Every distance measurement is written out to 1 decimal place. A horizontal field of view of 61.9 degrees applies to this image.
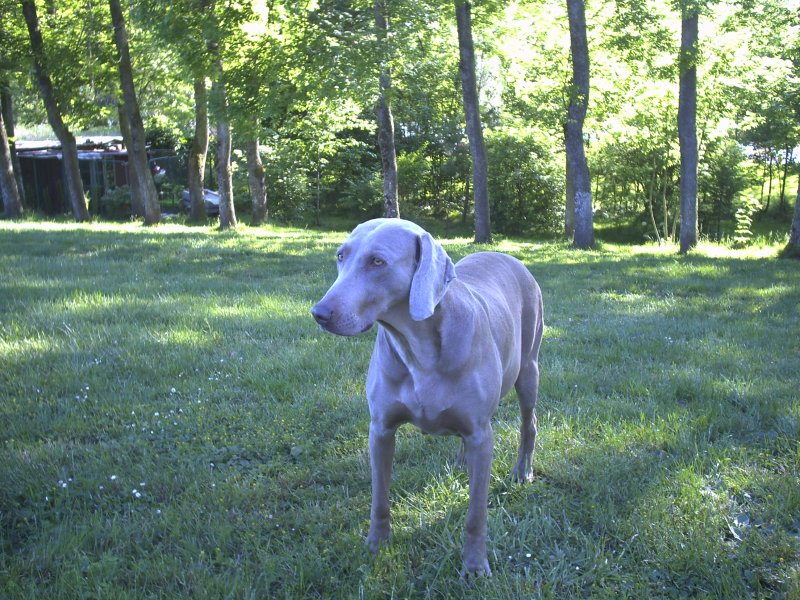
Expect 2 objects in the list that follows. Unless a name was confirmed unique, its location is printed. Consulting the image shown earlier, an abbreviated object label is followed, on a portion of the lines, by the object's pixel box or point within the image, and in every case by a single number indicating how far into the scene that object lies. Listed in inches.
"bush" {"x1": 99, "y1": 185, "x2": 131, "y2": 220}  1077.8
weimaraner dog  100.9
